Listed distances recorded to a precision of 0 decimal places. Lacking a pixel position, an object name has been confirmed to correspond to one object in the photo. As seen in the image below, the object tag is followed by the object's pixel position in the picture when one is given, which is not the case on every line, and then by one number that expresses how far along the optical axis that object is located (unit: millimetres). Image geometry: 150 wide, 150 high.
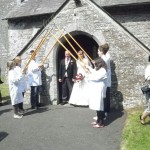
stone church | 7634
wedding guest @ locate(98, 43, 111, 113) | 6780
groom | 8445
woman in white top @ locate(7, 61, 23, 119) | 7088
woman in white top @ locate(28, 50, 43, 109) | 8039
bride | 8180
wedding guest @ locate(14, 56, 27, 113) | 7315
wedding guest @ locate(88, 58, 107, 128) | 6044
